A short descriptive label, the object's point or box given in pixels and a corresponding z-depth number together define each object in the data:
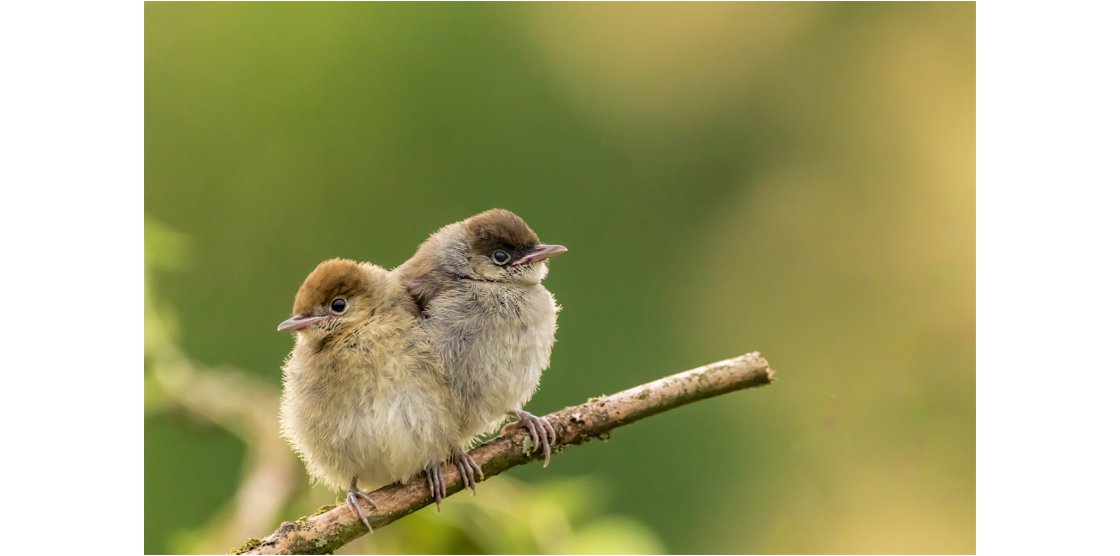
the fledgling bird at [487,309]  5.17
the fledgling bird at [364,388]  4.89
